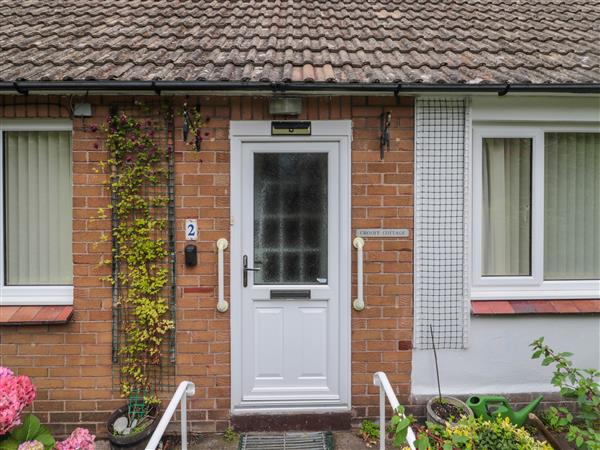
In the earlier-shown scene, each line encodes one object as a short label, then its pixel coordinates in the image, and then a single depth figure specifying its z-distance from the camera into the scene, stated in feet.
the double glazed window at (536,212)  12.96
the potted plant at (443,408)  11.53
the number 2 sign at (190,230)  12.21
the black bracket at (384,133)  12.10
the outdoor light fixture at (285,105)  11.93
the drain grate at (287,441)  11.54
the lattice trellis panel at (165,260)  12.11
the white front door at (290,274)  12.40
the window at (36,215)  12.58
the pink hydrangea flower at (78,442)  9.07
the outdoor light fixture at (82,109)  11.98
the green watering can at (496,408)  11.44
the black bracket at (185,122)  11.84
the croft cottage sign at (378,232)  12.38
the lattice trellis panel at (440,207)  12.35
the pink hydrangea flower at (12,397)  8.71
